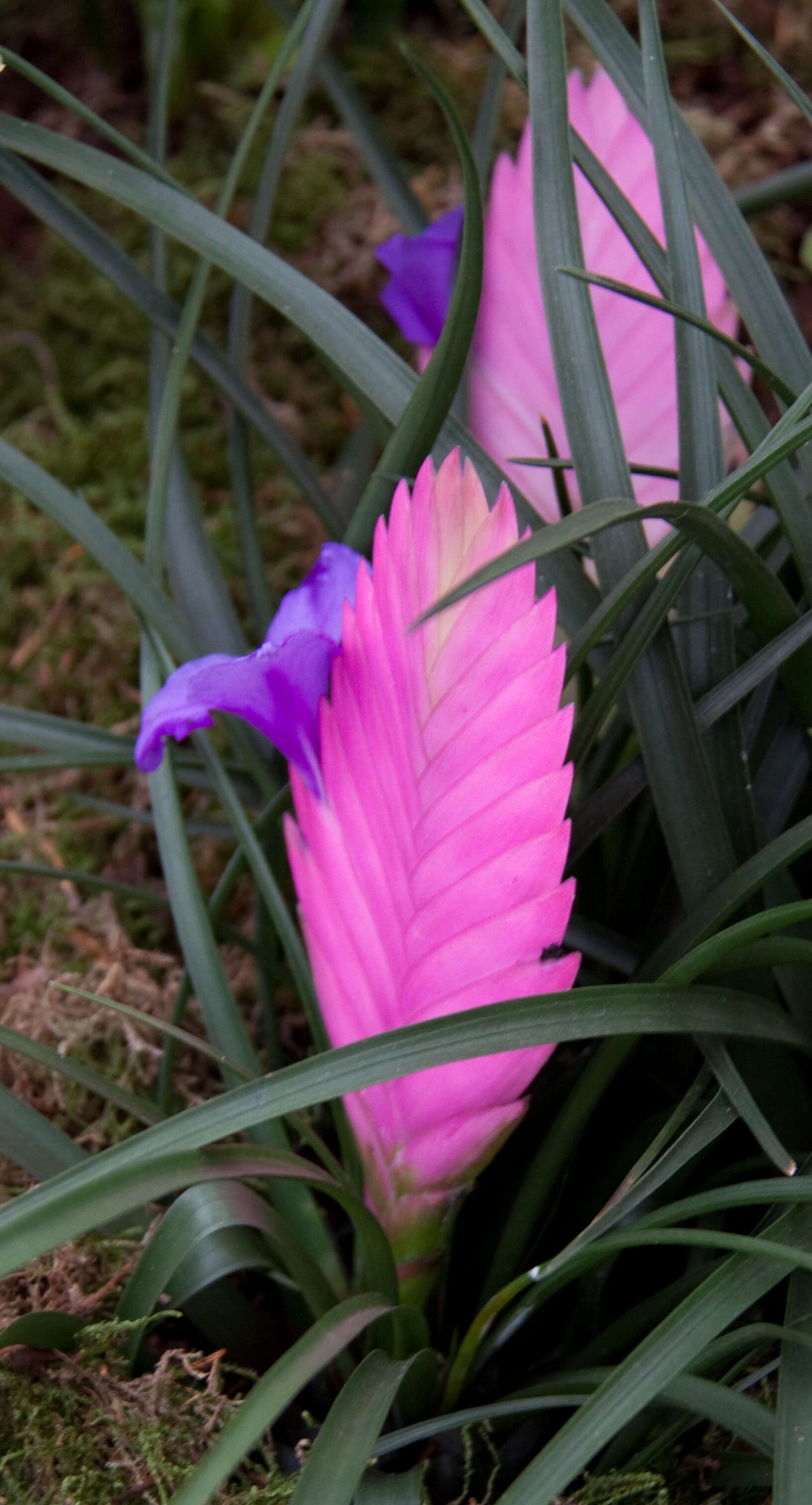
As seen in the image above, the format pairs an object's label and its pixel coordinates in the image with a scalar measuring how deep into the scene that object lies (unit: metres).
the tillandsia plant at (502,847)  0.41
